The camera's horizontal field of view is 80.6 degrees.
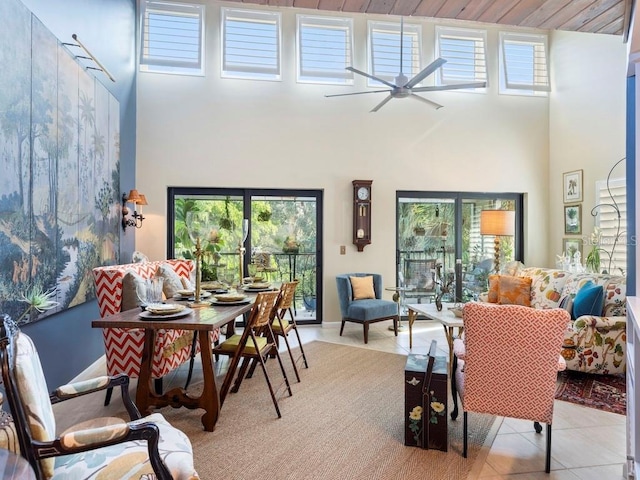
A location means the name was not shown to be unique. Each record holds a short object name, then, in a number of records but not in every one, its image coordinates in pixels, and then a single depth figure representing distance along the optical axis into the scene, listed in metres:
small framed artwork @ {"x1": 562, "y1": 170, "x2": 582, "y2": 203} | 5.44
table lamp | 4.77
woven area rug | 2.13
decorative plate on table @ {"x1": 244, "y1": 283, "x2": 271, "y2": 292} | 3.68
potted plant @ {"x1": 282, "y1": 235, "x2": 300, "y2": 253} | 5.68
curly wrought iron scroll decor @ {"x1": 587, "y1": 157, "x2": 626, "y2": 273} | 4.79
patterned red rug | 2.98
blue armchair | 4.82
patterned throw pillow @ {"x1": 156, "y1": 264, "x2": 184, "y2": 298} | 3.37
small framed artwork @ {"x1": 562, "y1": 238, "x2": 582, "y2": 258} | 5.47
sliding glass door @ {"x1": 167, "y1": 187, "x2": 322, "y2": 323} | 5.45
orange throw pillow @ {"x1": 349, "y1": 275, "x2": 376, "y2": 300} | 5.19
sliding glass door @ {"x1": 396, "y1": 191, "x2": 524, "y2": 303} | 5.95
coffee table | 3.45
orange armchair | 2.05
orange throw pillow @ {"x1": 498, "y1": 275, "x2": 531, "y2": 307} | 4.72
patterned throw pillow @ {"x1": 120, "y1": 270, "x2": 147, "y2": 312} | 2.91
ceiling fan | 3.92
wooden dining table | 2.29
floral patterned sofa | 3.47
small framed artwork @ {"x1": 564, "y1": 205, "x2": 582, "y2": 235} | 5.43
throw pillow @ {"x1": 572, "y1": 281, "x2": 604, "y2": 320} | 3.72
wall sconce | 4.57
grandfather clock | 5.59
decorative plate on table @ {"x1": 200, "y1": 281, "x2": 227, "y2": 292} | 3.65
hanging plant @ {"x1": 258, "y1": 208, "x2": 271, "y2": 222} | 5.60
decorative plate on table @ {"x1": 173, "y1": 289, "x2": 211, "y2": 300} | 3.21
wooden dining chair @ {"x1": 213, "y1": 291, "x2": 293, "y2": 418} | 2.78
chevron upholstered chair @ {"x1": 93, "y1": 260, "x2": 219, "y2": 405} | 3.00
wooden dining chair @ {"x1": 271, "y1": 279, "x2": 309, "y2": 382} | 3.47
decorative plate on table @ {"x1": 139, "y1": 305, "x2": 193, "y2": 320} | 2.37
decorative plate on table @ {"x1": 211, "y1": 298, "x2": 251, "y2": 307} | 2.89
